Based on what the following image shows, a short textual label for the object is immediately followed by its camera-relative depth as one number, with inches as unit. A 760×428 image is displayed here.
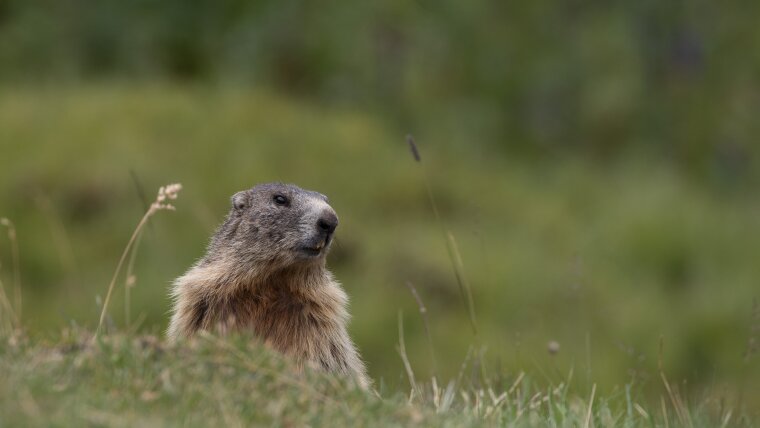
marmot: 552.7
